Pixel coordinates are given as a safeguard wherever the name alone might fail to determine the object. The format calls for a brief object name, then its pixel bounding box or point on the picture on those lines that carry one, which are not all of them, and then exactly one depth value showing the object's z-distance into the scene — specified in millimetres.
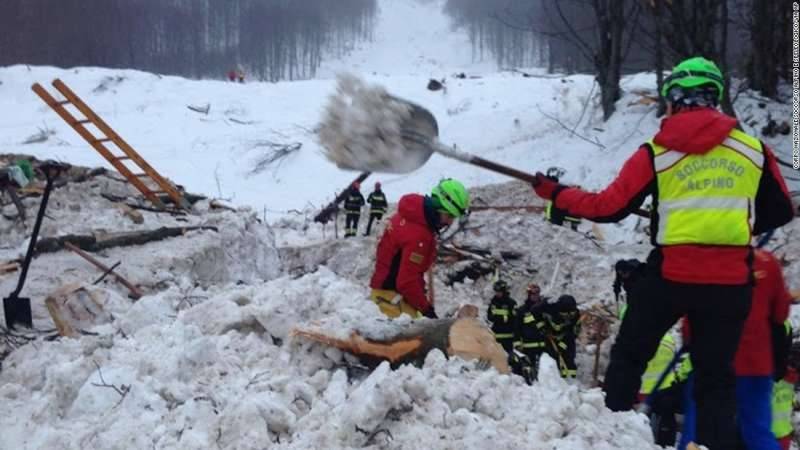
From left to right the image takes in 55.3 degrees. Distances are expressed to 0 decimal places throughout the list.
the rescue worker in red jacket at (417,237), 5617
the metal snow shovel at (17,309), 5809
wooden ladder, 11244
